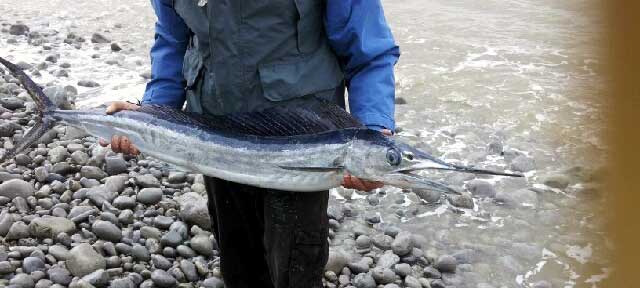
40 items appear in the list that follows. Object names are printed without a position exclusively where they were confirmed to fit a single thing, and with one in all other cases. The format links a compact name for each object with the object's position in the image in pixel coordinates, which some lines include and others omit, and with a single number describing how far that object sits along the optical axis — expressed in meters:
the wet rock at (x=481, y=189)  4.99
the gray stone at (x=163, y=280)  3.41
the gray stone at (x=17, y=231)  3.62
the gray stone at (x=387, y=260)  3.83
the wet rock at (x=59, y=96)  6.05
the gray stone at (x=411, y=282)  3.63
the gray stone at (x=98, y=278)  3.25
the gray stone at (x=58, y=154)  4.80
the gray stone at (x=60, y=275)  3.29
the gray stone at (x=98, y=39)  9.60
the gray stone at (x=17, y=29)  9.61
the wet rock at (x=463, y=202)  4.77
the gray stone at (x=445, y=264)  3.92
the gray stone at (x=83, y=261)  3.37
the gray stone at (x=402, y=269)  3.76
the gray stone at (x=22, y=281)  3.20
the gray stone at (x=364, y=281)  3.60
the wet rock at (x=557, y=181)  5.02
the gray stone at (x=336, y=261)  3.67
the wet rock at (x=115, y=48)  9.21
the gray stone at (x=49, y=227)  3.68
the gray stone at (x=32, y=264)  3.34
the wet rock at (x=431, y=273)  3.85
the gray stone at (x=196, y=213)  3.95
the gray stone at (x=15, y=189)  4.12
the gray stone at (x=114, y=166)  4.74
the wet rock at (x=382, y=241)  4.09
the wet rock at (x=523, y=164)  5.48
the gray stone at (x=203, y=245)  3.71
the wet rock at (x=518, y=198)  4.89
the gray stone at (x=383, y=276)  3.66
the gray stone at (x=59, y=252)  3.46
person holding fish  2.16
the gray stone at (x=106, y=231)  3.74
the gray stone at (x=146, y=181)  4.51
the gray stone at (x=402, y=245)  4.01
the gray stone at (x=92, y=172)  4.60
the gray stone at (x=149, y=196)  4.30
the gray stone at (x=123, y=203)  4.19
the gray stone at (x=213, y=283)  3.43
